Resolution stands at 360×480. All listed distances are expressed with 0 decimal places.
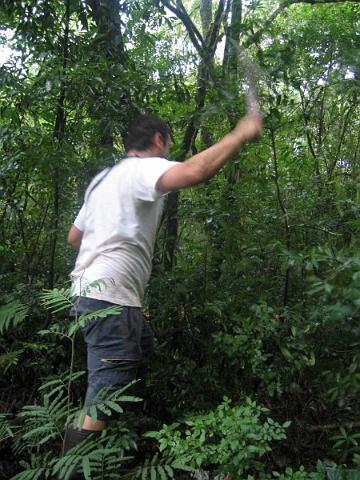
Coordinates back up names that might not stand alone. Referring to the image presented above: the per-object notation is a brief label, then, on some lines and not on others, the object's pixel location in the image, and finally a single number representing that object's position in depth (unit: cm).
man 203
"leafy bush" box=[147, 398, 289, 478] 192
